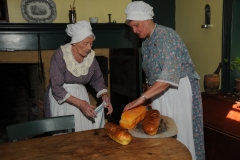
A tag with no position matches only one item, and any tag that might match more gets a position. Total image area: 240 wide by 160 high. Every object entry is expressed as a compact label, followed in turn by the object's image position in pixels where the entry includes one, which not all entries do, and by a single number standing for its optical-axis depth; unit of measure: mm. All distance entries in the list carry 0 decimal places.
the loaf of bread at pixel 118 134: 1271
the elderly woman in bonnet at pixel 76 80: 1950
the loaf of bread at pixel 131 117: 1438
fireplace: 2922
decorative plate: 2871
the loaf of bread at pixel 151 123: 1339
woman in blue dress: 1682
